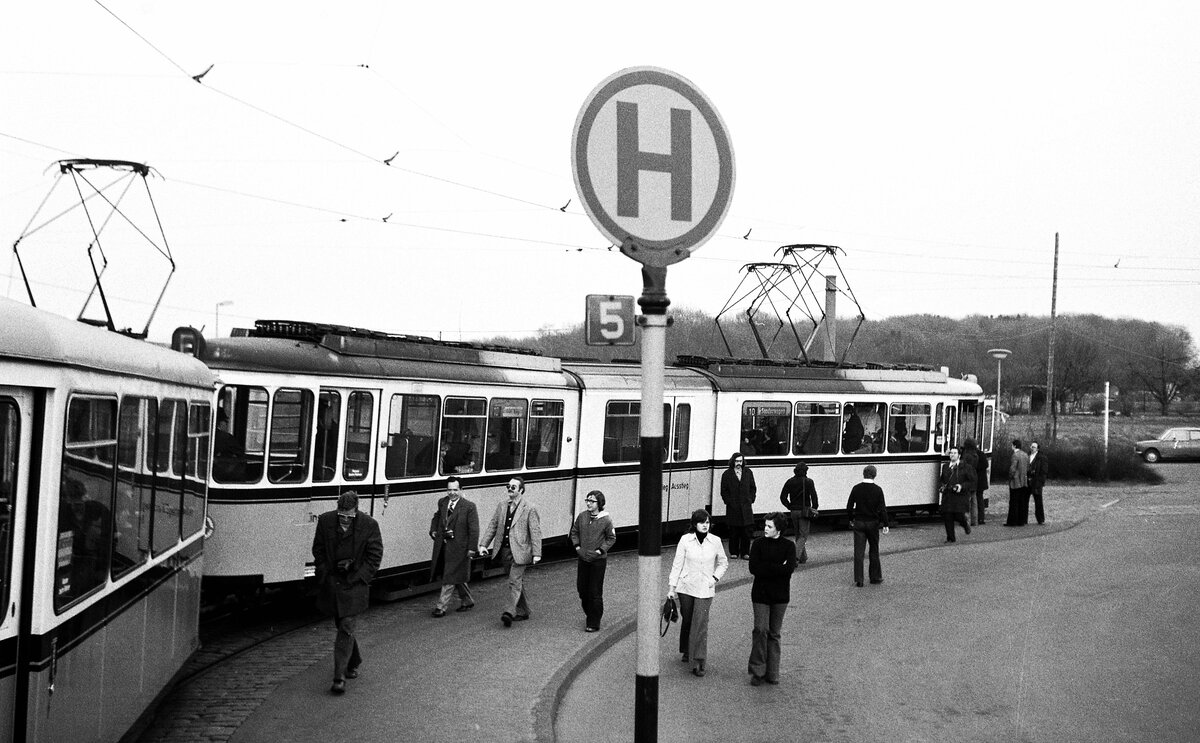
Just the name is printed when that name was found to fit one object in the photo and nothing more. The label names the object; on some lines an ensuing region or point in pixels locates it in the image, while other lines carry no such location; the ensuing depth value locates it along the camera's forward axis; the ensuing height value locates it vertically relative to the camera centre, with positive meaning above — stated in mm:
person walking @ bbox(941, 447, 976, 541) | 22094 -1532
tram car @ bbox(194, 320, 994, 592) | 13164 -593
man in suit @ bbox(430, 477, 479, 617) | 13891 -1780
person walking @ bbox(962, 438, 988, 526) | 25297 -1628
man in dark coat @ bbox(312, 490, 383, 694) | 10070 -1562
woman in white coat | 11594 -1765
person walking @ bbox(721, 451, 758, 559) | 18828 -1512
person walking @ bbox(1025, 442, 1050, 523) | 24609 -1204
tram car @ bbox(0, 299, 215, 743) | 5059 -808
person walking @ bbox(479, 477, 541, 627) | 13594 -1768
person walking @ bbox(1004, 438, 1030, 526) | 24188 -1550
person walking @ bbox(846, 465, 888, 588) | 16312 -1486
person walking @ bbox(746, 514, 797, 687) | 11102 -1843
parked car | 51031 -1054
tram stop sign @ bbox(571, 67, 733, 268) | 4629 +935
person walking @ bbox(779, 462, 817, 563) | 17562 -1484
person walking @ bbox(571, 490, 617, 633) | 13211 -1831
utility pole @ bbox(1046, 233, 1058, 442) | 44062 +2273
